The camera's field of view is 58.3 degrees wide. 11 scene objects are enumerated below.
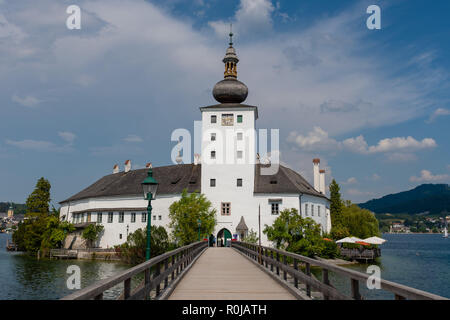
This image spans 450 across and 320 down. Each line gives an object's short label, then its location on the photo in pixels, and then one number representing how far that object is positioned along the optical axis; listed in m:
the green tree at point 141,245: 44.06
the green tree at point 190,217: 45.34
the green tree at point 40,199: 60.56
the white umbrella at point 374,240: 46.48
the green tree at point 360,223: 57.34
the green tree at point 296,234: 42.62
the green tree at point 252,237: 45.72
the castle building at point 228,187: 47.91
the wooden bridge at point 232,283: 5.19
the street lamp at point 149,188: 11.76
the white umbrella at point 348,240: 46.94
